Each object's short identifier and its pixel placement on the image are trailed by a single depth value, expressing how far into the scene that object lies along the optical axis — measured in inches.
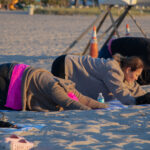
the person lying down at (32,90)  412.8
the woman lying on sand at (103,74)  450.9
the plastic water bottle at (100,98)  459.5
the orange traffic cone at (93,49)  755.4
